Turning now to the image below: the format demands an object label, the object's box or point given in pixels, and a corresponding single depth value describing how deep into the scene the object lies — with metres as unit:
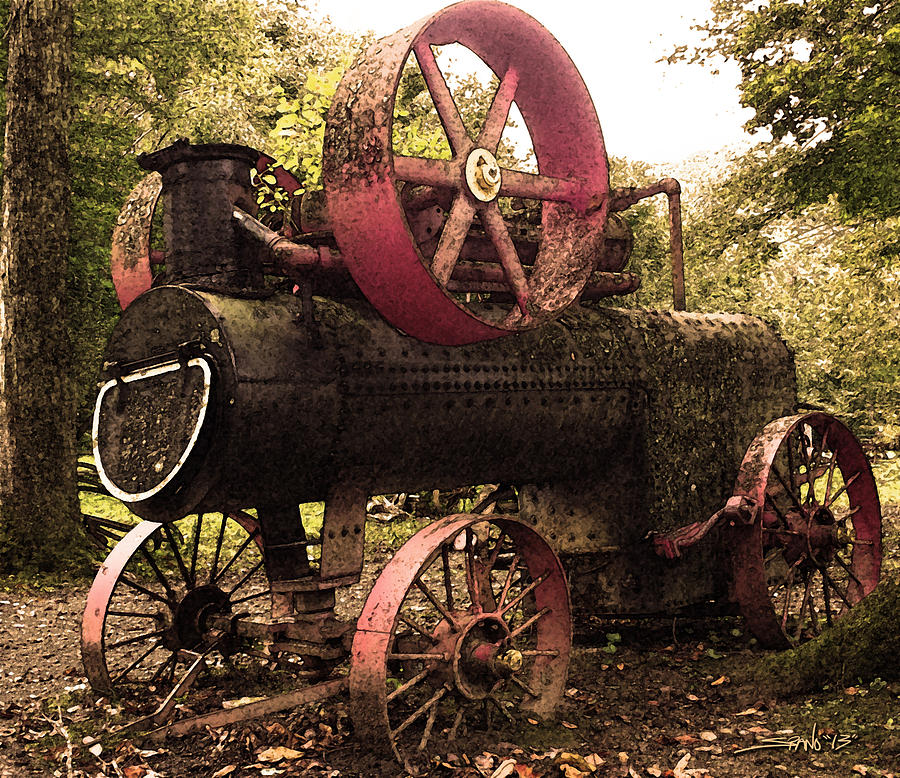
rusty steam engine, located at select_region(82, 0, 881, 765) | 3.79
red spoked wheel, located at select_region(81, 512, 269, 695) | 4.55
